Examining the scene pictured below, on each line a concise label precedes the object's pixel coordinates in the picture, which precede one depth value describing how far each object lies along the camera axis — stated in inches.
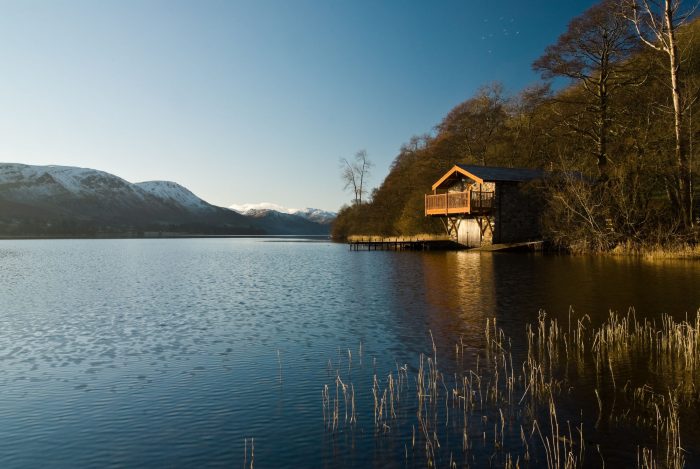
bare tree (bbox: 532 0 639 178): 1456.7
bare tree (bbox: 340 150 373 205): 3594.7
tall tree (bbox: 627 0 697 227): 1058.1
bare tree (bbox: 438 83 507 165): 2513.5
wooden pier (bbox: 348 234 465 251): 2181.7
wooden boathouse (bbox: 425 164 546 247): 1787.6
